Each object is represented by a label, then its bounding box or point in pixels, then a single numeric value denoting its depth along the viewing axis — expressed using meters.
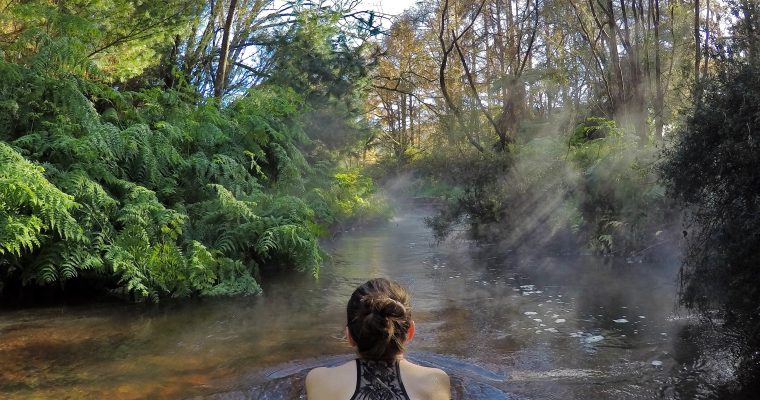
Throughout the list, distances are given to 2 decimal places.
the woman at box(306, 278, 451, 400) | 2.24
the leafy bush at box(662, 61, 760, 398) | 4.57
